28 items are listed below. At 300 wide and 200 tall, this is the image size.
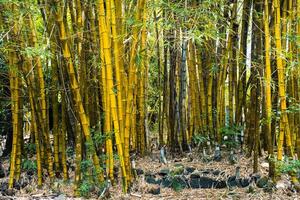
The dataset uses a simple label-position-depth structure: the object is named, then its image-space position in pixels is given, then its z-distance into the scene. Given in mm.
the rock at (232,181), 3932
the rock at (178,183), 4008
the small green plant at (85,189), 3420
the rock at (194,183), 4058
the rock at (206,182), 4031
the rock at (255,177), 3819
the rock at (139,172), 4175
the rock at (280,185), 3501
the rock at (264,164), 4055
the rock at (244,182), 3857
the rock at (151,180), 4047
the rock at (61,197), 3469
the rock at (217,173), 4096
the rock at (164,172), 4219
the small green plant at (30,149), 4809
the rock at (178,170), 4169
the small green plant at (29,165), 4223
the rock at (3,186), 3834
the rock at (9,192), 3754
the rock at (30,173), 4186
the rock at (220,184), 3986
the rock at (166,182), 4062
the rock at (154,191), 3815
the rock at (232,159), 4266
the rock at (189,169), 4219
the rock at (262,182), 3637
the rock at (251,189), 3642
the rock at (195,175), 4113
